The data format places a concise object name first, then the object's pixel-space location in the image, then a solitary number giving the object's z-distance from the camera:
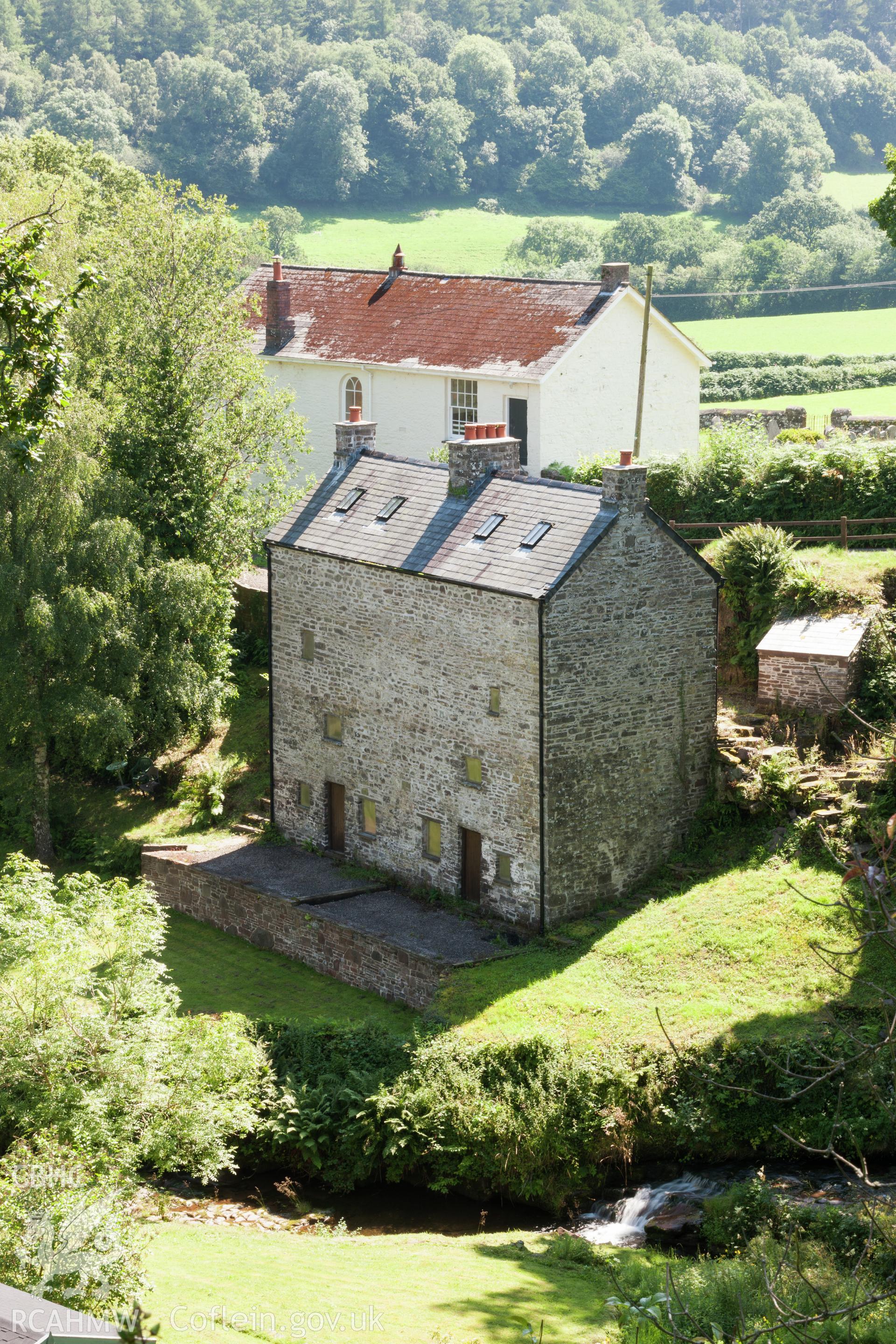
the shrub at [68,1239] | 15.10
